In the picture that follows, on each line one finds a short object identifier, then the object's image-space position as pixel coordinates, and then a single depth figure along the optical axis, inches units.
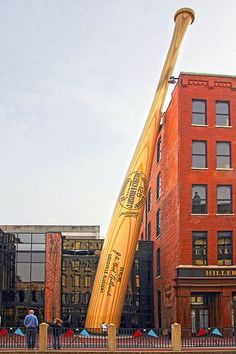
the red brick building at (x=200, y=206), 1528.1
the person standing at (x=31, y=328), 1087.0
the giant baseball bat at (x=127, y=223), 1501.0
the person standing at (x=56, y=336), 1126.7
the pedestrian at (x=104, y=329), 1369.1
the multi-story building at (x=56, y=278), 1825.8
